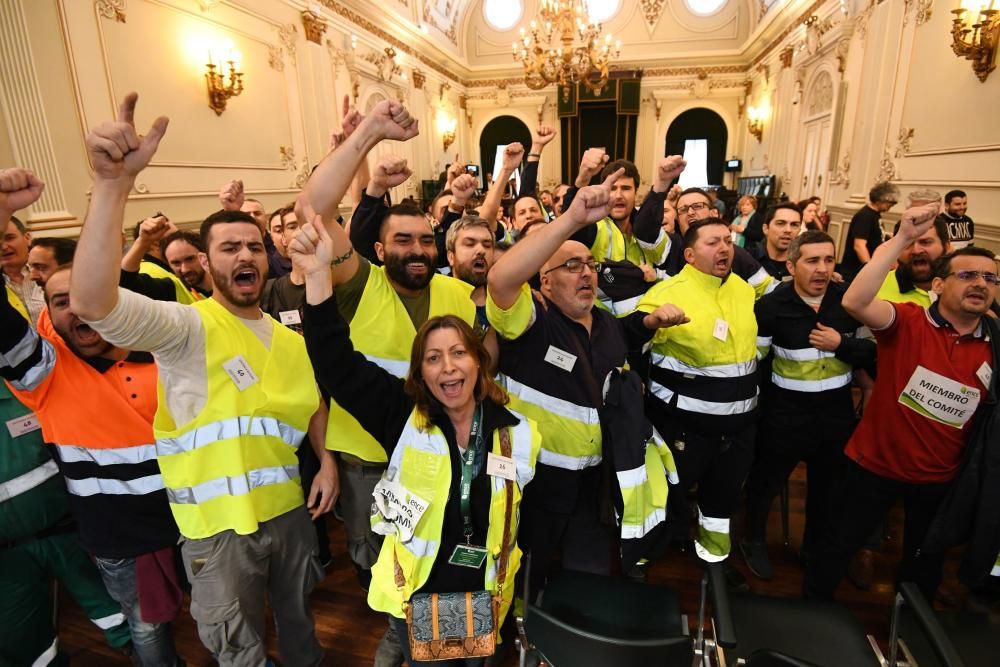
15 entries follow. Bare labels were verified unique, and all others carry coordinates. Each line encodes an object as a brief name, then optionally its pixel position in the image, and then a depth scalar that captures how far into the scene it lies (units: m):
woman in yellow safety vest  1.49
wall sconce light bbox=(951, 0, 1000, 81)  4.43
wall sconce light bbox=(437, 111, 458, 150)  12.54
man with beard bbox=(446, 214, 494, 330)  2.36
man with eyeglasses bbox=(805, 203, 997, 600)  1.74
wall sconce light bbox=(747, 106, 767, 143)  11.83
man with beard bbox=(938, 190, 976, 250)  4.14
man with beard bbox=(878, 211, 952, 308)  2.33
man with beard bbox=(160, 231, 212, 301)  2.54
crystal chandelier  8.58
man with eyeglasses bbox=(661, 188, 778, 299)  2.80
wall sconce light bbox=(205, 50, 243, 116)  5.51
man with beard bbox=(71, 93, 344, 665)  1.42
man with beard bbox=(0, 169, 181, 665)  1.51
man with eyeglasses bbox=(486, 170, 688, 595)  1.71
